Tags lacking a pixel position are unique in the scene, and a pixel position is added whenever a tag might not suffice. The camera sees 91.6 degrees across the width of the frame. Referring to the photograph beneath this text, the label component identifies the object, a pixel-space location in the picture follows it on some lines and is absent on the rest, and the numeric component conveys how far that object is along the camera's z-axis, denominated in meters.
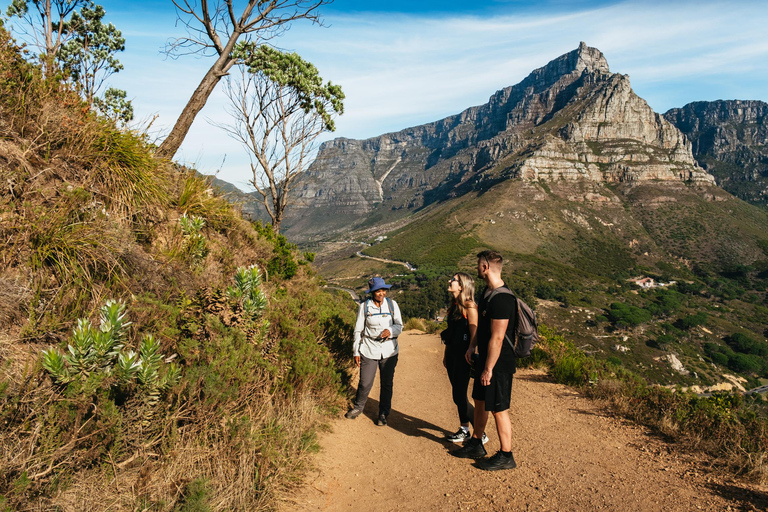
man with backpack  3.39
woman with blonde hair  4.13
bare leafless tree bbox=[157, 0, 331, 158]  6.39
